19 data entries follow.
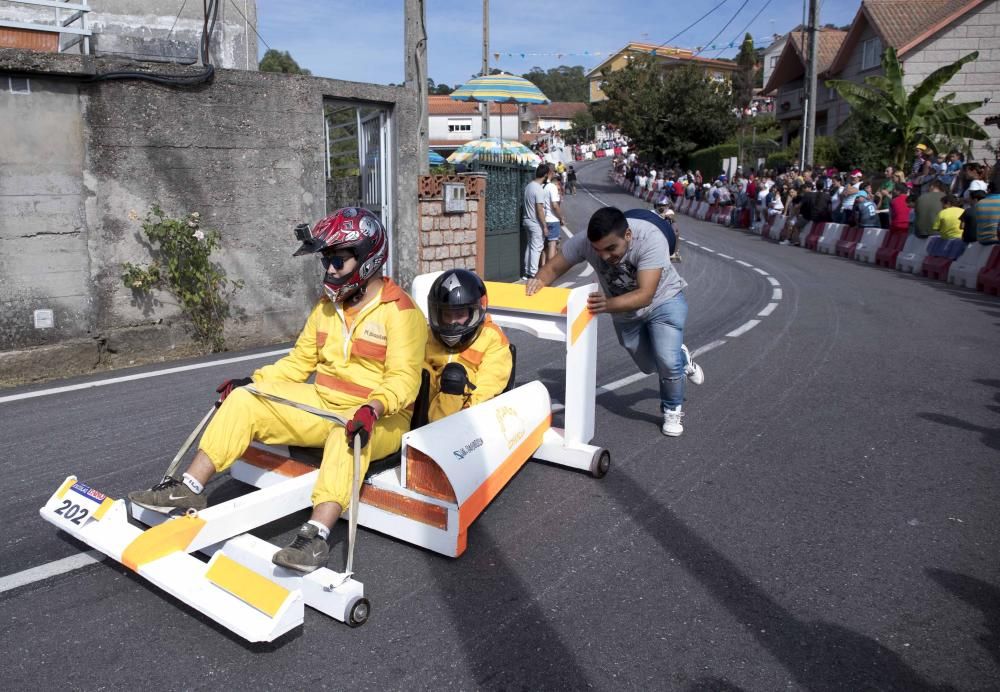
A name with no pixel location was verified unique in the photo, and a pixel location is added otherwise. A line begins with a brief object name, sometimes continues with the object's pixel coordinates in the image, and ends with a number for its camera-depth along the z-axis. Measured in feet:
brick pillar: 40.14
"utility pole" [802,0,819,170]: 80.74
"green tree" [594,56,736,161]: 149.59
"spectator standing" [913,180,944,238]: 52.60
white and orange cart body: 10.46
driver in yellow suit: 12.22
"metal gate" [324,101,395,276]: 36.96
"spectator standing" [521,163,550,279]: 48.29
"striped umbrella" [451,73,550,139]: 61.31
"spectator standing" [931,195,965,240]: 50.49
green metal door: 48.06
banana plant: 77.30
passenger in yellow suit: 15.31
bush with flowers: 27.02
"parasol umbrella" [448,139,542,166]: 73.12
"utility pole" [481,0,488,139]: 98.43
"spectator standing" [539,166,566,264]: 48.60
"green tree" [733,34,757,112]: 181.84
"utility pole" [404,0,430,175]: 40.27
